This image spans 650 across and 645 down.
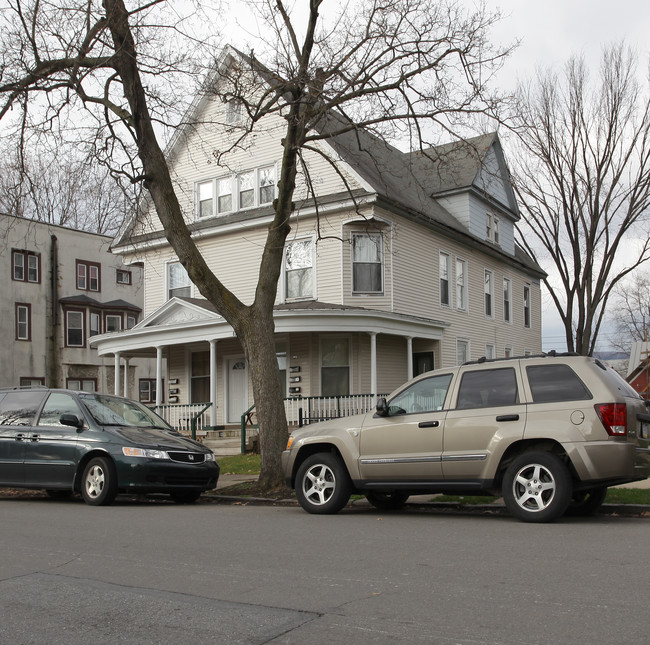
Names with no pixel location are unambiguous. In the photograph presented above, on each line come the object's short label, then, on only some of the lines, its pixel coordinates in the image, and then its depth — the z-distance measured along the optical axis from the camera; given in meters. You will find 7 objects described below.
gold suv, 8.55
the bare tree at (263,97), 13.28
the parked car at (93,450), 11.62
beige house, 22.00
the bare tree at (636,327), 69.62
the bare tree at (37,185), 15.06
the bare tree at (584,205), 22.25
